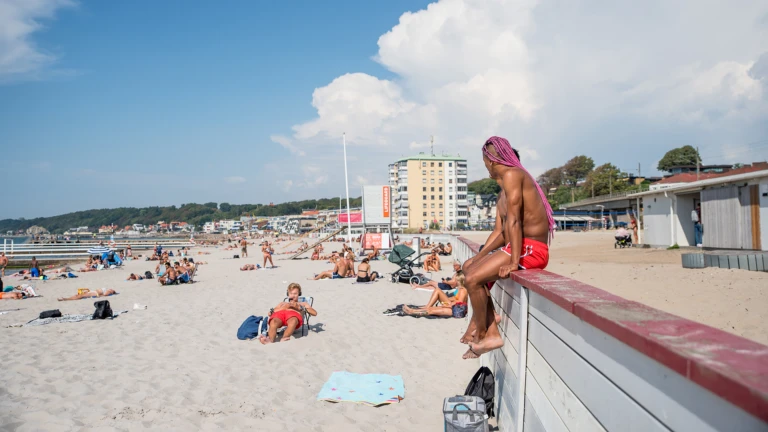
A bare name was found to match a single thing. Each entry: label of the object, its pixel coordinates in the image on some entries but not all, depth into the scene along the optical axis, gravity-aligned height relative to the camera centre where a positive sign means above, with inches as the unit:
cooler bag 144.3 -66.2
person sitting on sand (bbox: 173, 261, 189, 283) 618.8 -76.2
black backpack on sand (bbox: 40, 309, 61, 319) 366.6 -73.1
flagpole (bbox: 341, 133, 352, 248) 1279.5 +113.4
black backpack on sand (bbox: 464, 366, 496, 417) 175.2 -69.6
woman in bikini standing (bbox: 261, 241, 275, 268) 866.8 -73.2
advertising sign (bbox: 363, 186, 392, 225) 1470.2 +22.9
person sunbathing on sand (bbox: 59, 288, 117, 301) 504.7 -80.8
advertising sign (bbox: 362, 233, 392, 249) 1155.4 -75.0
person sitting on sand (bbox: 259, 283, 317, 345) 287.7 -65.9
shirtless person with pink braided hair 134.5 -8.6
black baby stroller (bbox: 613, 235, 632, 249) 820.0 -68.4
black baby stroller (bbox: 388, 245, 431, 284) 566.6 -68.1
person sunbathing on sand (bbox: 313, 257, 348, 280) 631.8 -82.8
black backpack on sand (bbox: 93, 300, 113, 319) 365.1 -71.5
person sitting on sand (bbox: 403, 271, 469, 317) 362.6 -77.5
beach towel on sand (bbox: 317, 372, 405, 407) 198.7 -80.7
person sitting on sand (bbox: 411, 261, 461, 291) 458.4 -76.3
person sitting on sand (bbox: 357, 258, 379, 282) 579.5 -78.6
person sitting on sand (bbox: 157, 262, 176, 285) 604.5 -77.3
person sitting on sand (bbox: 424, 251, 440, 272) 703.1 -83.4
